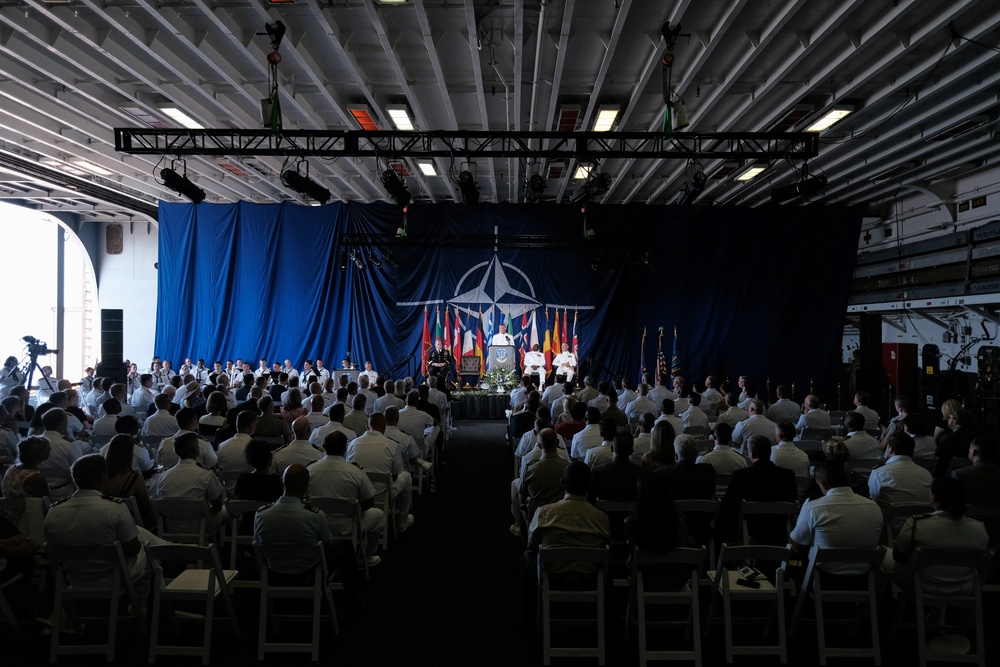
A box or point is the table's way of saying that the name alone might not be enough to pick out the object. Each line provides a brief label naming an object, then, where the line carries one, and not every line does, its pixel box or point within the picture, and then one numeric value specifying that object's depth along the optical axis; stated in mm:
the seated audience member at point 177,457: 6060
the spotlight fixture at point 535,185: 12620
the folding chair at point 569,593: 3688
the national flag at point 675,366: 16672
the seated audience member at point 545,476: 5062
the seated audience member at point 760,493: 4734
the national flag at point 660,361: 16703
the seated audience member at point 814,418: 8156
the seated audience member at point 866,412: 8586
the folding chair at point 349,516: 4605
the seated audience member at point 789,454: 5770
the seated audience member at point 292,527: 3986
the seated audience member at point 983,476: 4787
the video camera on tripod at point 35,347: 13062
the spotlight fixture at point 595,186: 11961
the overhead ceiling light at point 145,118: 10352
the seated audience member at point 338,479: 5008
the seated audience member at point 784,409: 9336
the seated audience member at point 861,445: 6473
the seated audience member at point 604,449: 5784
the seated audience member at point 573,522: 3936
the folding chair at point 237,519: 4559
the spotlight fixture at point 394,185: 11328
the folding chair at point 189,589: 3664
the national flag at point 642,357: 16953
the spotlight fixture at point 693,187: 11393
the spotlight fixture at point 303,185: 11482
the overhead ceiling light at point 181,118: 10230
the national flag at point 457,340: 17094
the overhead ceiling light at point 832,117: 9812
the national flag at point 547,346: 16969
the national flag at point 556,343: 17016
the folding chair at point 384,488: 5914
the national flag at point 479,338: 17172
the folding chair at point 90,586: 3729
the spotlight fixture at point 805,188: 11133
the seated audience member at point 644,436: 6754
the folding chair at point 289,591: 3904
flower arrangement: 15445
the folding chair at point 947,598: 3639
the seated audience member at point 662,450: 5438
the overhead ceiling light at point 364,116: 10148
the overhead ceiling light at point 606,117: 9938
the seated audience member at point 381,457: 6000
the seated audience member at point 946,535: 3742
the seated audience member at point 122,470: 4590
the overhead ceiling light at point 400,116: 10000
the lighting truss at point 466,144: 9562
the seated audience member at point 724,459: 5637
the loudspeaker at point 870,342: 14822
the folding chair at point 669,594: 3701
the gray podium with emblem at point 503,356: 16469
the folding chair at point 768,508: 4520
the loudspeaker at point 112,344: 13055
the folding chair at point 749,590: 3701
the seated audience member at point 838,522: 3885
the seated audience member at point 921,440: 6418
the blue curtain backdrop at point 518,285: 16734
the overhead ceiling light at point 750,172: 13320
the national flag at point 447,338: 17016
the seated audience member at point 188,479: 4832
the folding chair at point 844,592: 3701
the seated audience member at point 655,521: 3723
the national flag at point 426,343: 16953
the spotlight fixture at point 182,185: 10898
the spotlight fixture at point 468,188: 11469
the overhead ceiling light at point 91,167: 13722
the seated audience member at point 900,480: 4867
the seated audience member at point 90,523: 3809
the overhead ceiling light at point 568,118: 10213
